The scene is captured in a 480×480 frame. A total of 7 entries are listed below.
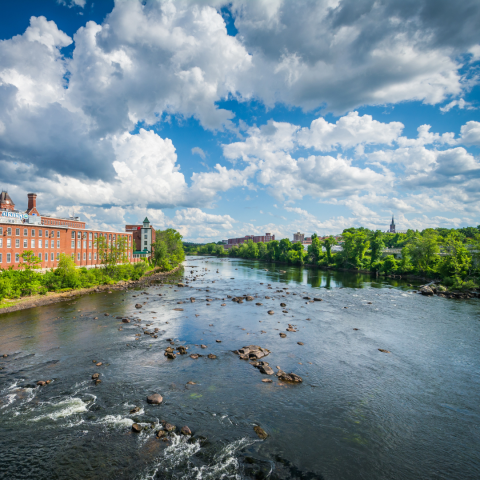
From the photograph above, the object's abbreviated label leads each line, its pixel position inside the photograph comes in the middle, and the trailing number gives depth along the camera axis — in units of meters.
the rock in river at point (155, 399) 18.58
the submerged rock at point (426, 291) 58.81
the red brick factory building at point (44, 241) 57.38
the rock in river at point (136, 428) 15.85
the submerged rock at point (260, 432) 15.77
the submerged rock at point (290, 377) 21.84
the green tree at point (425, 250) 80.07
